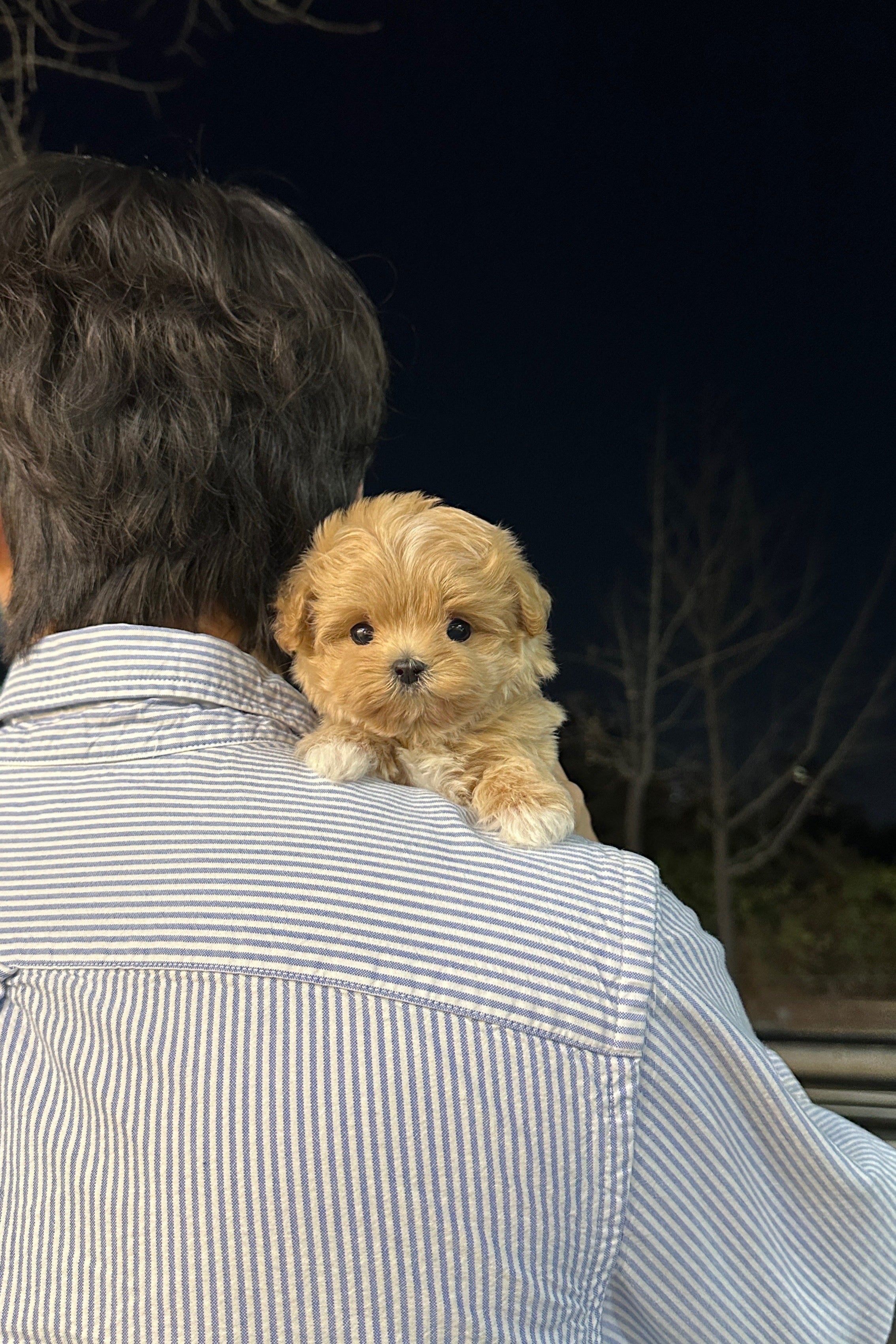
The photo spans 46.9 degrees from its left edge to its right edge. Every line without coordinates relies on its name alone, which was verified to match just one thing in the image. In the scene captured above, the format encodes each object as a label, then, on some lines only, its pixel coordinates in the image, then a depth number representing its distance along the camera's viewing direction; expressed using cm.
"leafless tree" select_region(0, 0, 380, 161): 218
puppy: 71
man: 54
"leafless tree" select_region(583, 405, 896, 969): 216
